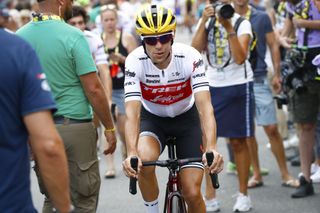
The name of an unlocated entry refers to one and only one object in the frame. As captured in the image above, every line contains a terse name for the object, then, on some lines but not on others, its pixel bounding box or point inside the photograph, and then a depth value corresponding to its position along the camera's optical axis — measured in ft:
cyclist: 38.63
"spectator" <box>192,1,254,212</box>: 53.04
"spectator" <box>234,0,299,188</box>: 60.18
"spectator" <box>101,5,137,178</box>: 67.62
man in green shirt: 35.99
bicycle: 35.60
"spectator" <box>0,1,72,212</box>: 24.57
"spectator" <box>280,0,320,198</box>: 53.93
